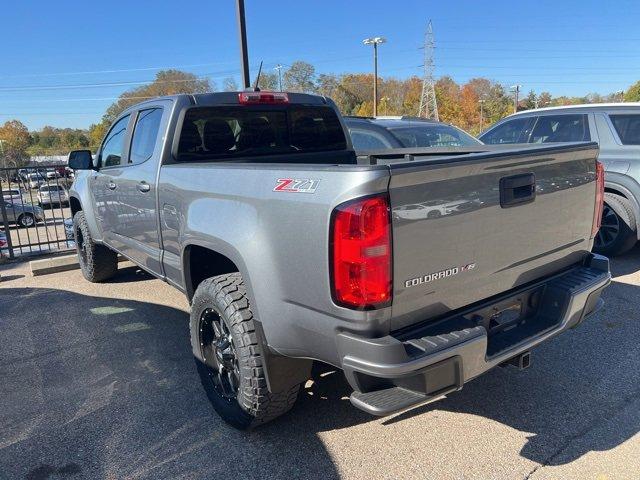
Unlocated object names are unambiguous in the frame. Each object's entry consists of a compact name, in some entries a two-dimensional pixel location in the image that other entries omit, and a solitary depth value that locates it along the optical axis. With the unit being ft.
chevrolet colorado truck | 6.54
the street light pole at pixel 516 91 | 202.16
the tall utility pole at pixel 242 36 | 34.19
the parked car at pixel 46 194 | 25.08
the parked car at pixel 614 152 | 19.40
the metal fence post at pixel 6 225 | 21.99
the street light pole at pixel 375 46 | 127.24
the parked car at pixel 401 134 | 23.16
